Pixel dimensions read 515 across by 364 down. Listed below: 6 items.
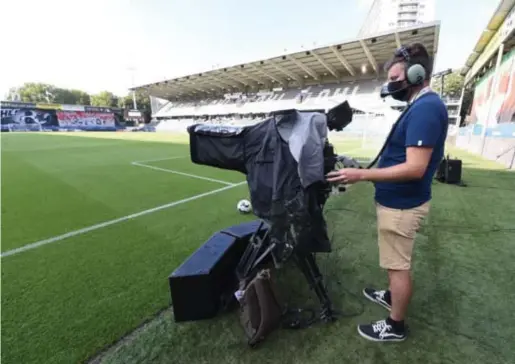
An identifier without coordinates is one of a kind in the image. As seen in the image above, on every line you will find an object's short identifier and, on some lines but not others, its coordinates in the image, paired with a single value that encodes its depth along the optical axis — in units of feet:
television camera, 4.22
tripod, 5.12
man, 4.12
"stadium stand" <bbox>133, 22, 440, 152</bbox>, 68.80
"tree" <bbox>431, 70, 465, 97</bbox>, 123.85
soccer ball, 12.96
